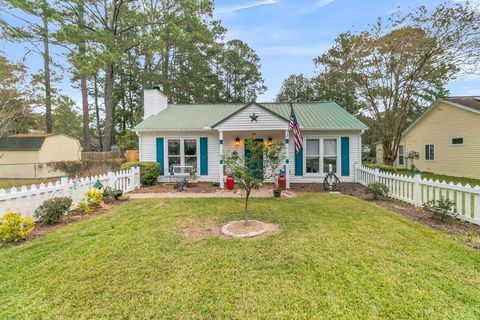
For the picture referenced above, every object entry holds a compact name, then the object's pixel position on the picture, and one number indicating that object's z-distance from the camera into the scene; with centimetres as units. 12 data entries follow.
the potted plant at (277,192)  751
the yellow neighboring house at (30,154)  1662
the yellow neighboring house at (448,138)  1223
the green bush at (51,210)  478
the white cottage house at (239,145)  1012
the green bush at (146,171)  949
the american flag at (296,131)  736
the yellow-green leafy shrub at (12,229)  387
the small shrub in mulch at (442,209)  475
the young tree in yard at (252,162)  451
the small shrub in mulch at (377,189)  691
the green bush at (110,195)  692
